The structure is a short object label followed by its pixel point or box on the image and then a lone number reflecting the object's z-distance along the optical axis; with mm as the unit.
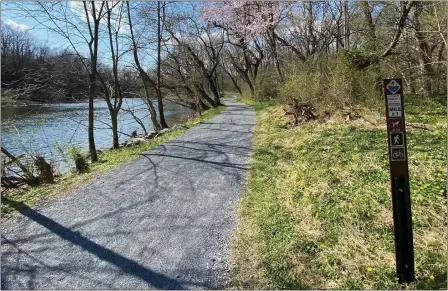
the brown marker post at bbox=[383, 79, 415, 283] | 2701
